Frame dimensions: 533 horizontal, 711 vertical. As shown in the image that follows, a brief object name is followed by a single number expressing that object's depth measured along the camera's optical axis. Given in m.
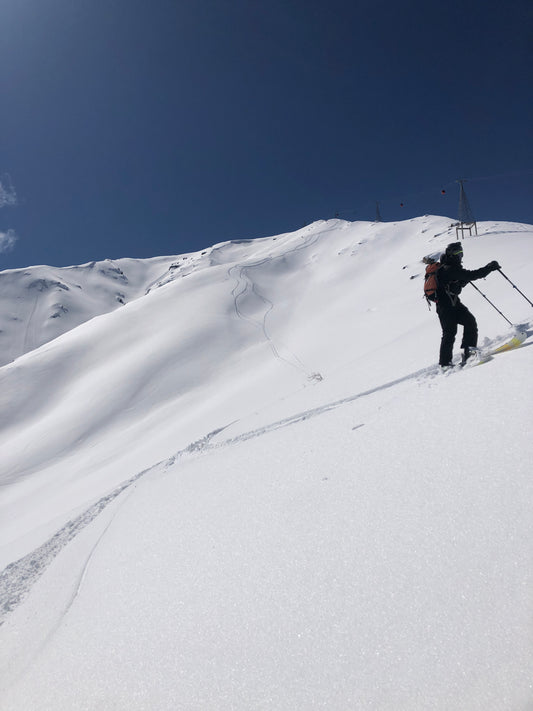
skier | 6.04
